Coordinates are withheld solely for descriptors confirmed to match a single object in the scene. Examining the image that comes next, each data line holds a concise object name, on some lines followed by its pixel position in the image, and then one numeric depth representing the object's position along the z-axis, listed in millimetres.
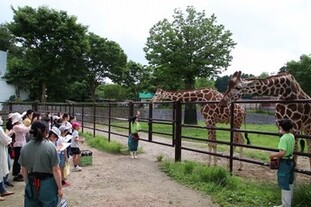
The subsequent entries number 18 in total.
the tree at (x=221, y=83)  66312
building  32281
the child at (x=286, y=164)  4883
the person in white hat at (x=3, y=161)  6254
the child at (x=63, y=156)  6393
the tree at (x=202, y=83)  47641
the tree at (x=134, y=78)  41562
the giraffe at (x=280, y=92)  6707
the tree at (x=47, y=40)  28531
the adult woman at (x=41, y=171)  3863
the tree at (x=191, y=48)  24562
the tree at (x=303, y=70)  35938
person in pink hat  8438
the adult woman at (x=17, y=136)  7309
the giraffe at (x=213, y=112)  9047
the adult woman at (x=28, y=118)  7743
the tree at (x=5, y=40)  42625
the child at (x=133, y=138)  10148
